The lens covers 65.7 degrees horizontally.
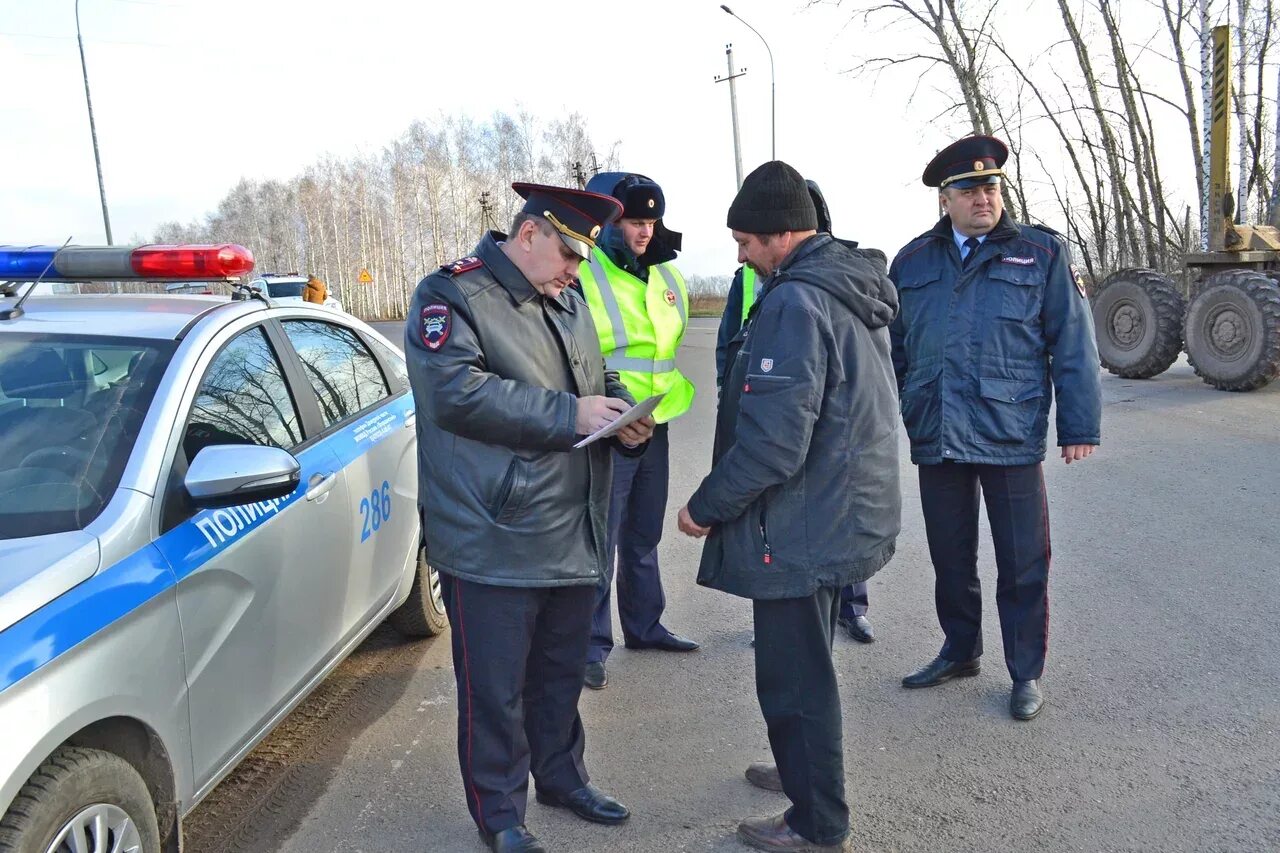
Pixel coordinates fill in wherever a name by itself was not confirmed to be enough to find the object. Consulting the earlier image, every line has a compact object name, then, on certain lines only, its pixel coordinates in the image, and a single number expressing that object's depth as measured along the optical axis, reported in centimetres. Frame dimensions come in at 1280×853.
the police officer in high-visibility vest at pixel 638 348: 375
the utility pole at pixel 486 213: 4641
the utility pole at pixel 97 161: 2497
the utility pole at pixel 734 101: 2989
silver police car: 201
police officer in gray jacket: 246
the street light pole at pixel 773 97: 2778
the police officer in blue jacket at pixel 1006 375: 354
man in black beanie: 256
